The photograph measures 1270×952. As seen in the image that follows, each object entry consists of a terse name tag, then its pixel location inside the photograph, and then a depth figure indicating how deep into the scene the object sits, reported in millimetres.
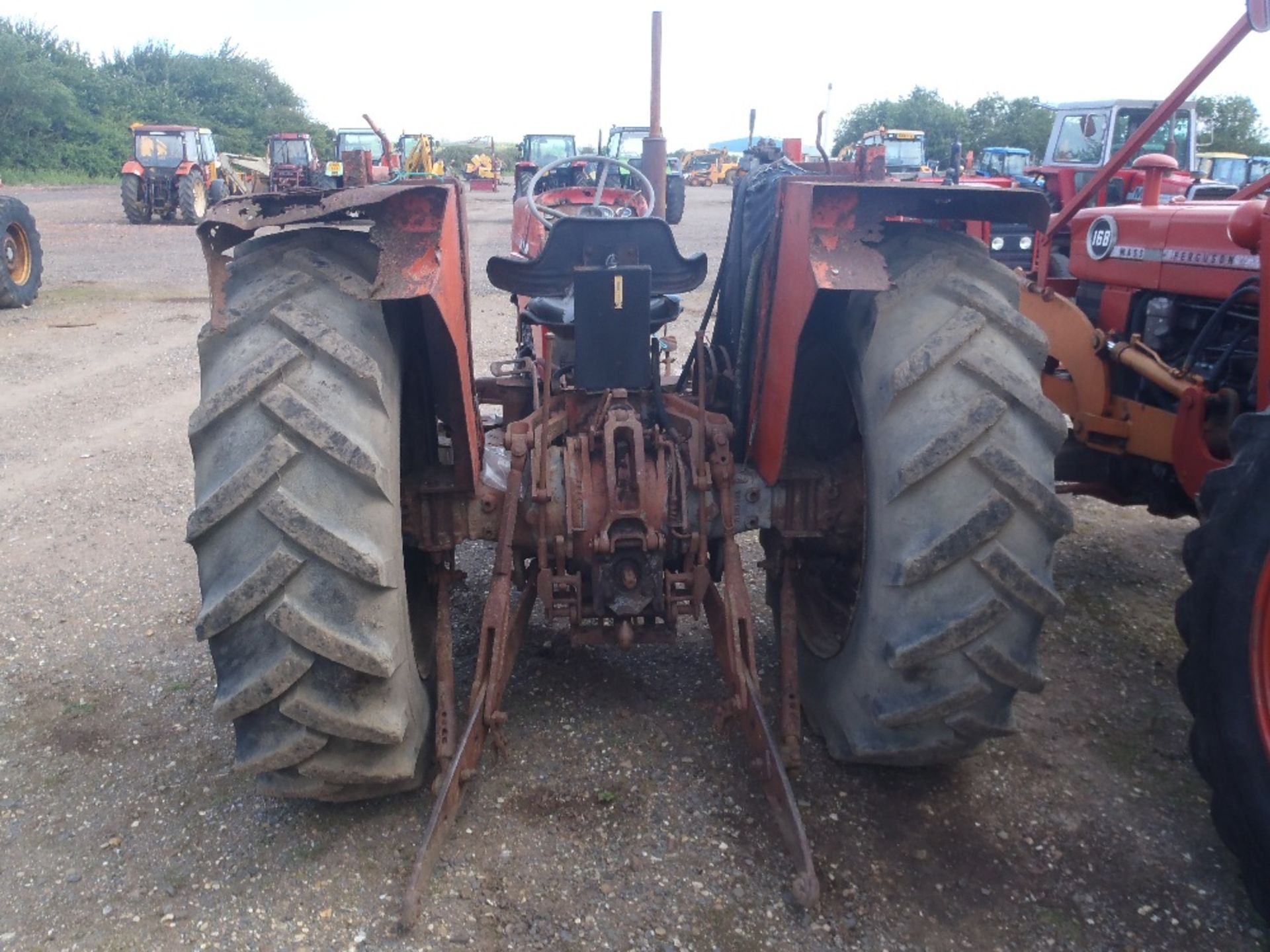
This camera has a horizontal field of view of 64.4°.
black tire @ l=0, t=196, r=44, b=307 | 11672
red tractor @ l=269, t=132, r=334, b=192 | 27753
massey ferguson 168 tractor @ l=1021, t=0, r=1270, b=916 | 2305
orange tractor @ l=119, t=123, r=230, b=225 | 23906
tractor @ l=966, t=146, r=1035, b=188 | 21359
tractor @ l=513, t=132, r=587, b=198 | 27922
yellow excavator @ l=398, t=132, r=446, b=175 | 27953
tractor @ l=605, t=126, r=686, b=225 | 21688
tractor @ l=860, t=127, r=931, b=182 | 22609
